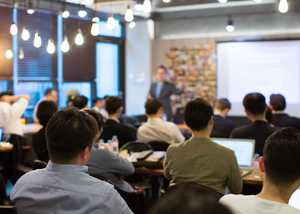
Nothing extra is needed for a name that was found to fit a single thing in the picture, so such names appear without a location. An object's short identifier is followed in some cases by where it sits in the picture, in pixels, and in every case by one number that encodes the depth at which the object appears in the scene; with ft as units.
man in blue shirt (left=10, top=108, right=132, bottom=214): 7.23
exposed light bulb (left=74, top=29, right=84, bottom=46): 21.12
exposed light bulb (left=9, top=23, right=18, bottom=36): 19.44
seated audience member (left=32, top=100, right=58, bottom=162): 16.19
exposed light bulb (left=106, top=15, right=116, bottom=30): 19.78
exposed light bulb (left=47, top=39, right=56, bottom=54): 20.52
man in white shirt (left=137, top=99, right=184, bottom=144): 18.83
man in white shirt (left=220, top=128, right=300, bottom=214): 6.50
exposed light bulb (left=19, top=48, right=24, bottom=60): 27.21
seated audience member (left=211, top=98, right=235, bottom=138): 20.65
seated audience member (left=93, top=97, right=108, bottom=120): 28.07
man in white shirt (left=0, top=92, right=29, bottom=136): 22.33
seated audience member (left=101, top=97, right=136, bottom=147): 17.94
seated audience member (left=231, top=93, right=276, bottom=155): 15.25
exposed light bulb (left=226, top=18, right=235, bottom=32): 29.77
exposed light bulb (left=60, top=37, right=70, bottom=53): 21.44
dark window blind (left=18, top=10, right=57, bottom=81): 28.17
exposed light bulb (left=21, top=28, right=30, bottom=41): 20.06
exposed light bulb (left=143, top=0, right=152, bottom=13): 17.26
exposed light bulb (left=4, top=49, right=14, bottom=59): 26.52
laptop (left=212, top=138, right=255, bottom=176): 14.12
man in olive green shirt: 11.16
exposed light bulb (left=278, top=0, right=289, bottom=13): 15.28
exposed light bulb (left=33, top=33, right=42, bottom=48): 18.65
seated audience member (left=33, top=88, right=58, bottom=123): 27.27
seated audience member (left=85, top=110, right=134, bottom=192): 12.51
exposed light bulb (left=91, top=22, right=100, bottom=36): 19.32
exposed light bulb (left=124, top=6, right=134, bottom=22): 18.67
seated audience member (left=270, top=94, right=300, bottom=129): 19.99
